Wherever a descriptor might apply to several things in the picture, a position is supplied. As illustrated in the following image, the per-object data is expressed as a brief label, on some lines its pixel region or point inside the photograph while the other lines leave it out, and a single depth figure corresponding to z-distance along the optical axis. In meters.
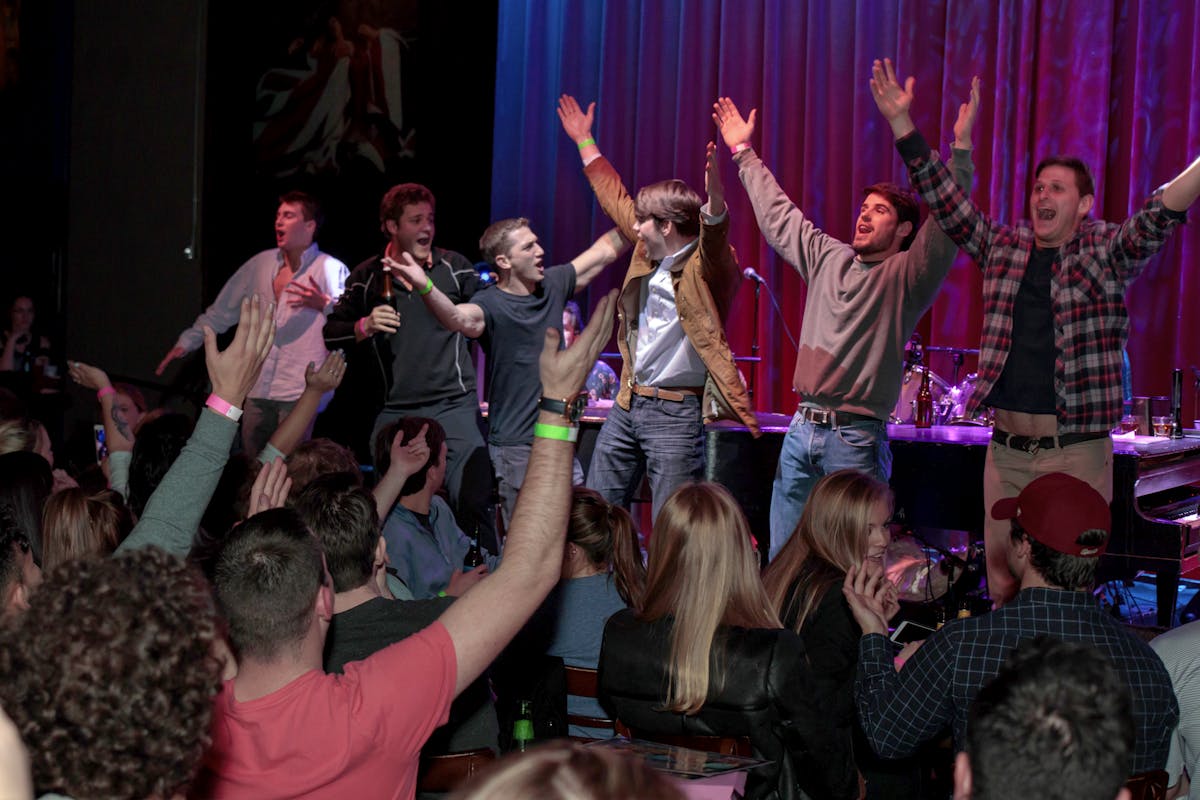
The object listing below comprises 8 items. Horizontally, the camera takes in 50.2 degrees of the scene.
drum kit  6.23
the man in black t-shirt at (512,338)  5.74
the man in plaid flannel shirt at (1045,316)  4.04
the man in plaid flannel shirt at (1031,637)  2.49
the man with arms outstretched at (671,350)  5.15
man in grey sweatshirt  4.86
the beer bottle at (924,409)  6.01
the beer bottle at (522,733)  2.51
